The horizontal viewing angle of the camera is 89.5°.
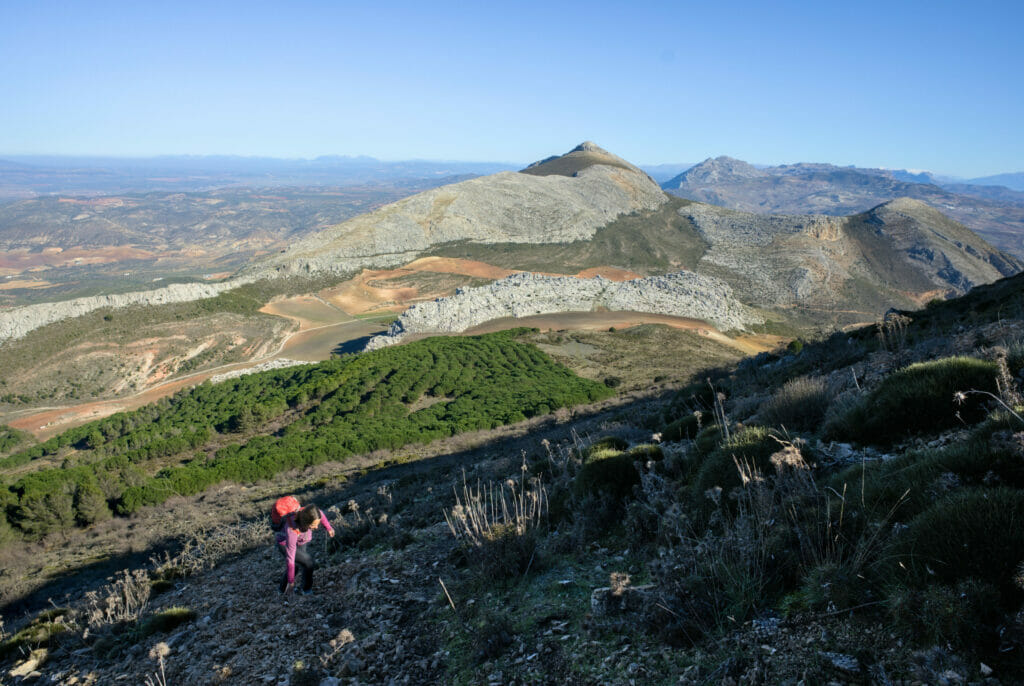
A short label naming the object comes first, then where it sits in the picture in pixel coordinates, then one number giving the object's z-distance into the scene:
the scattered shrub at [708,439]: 6.88
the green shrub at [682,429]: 9.52
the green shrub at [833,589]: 3.05
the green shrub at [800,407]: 7.40
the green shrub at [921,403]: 5.28
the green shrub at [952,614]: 2.41
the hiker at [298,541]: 6.65
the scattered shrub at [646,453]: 7.69
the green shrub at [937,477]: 3.43
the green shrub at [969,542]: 2.65
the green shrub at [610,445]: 8.55
